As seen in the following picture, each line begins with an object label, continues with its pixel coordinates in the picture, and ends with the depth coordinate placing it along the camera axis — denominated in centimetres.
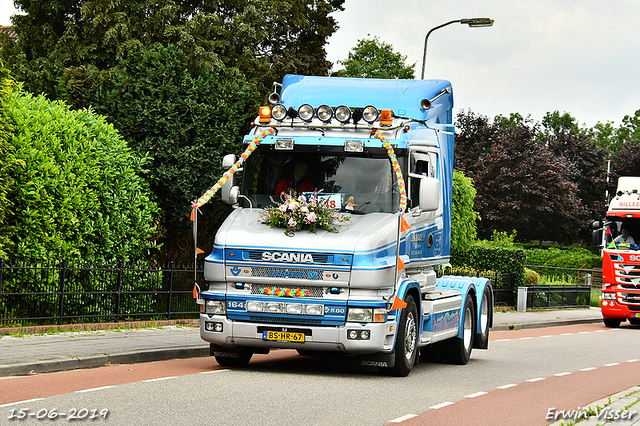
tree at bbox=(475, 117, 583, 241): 6081
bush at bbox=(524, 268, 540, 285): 3638
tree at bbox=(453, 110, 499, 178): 6675
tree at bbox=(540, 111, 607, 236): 7256
